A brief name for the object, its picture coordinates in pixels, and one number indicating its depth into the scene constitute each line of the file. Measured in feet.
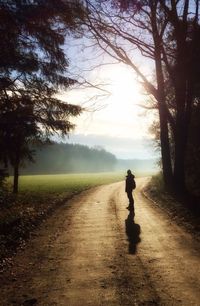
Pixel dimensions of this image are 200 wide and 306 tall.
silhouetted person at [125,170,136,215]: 61.58
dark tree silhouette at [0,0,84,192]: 49.03
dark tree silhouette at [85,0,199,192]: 73.72
